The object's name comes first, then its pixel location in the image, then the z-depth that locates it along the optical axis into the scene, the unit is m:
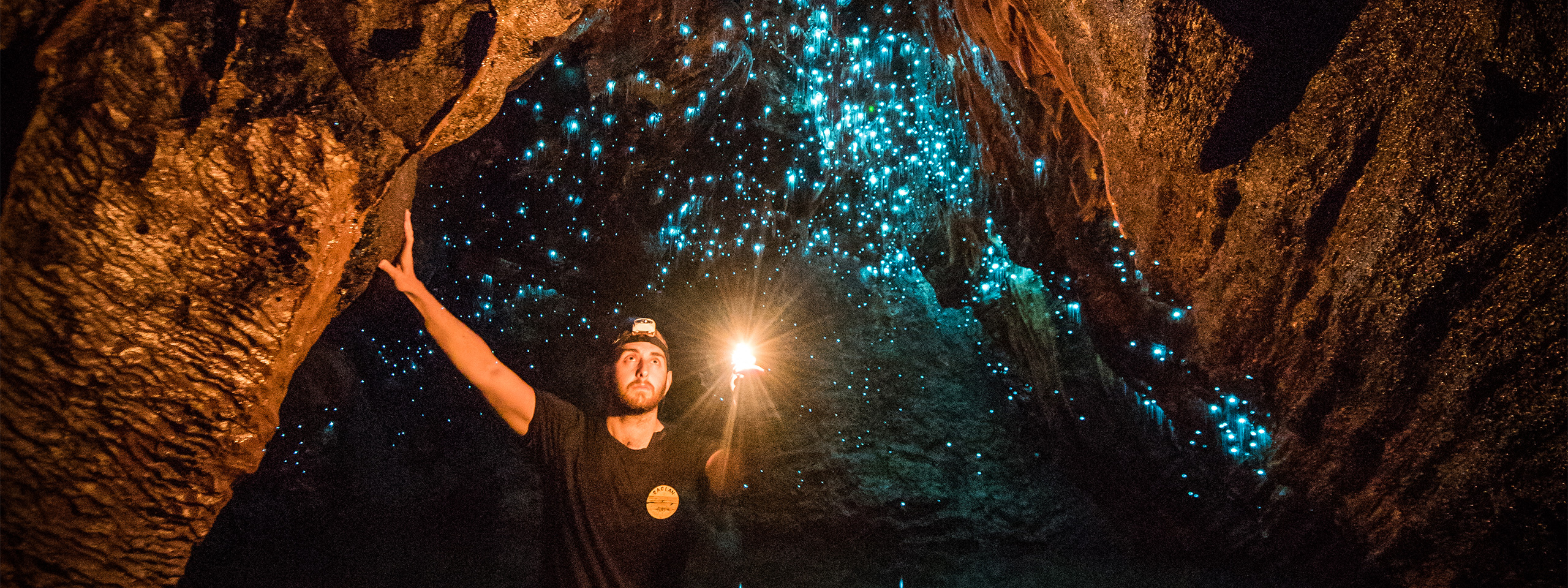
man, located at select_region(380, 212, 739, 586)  2.23
